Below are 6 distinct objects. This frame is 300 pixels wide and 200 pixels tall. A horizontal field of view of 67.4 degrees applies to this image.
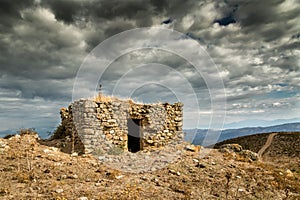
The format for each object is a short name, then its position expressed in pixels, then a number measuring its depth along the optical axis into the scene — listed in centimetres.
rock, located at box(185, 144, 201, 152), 1504
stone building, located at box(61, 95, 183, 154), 1286
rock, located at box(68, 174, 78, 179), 921
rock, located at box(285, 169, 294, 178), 1366
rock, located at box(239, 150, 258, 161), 1642
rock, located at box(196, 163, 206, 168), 1235
